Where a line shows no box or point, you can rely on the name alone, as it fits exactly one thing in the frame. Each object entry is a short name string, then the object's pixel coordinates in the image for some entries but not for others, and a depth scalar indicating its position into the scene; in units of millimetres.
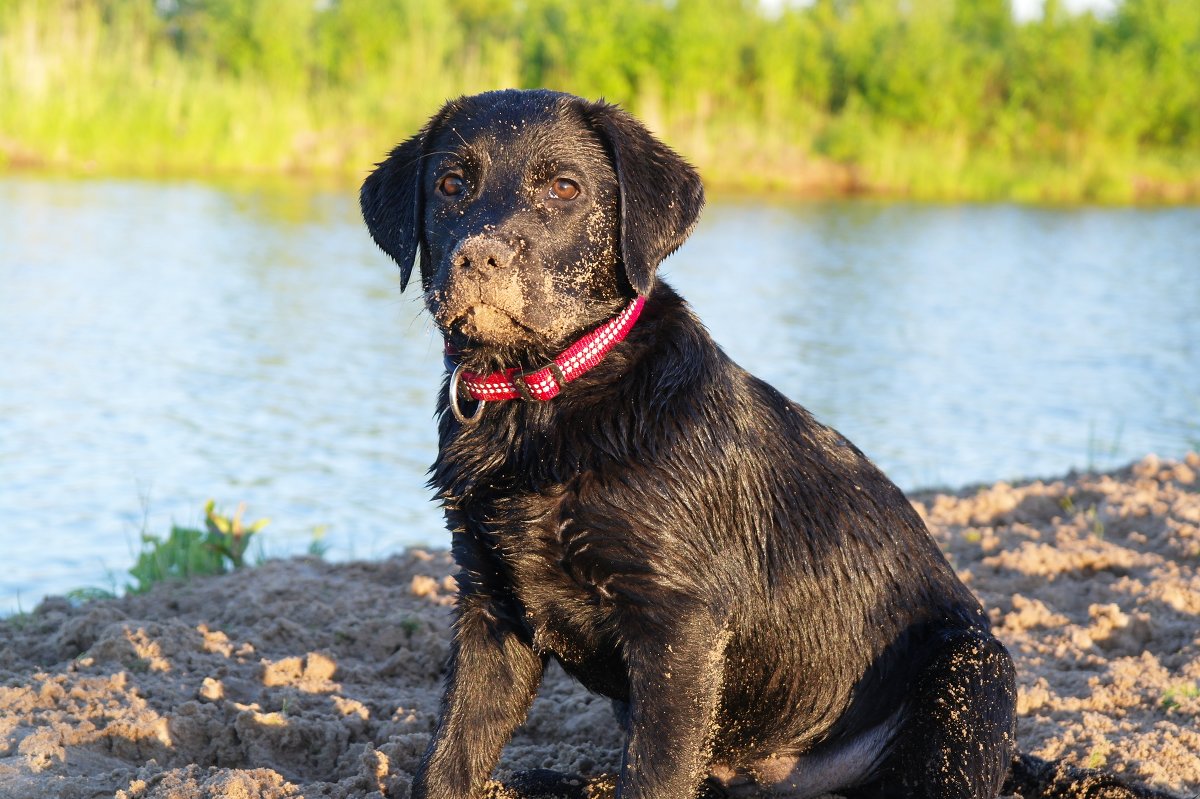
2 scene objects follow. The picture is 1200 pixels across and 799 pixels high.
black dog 3193
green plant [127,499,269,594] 5840
